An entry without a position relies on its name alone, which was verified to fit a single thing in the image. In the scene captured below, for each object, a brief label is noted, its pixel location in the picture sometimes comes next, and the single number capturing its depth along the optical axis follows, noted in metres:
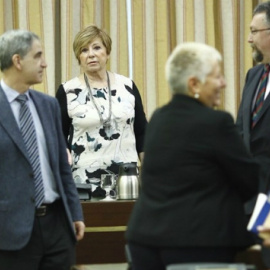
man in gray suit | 6.77
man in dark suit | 8.07
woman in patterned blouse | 9.86
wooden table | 9.15
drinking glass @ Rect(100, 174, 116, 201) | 9.45
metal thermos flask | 9.24
